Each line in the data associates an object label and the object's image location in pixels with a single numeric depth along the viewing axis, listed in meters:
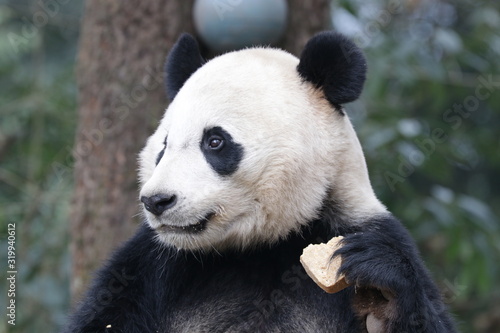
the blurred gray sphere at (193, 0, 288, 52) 7.95
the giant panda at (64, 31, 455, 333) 5.15
